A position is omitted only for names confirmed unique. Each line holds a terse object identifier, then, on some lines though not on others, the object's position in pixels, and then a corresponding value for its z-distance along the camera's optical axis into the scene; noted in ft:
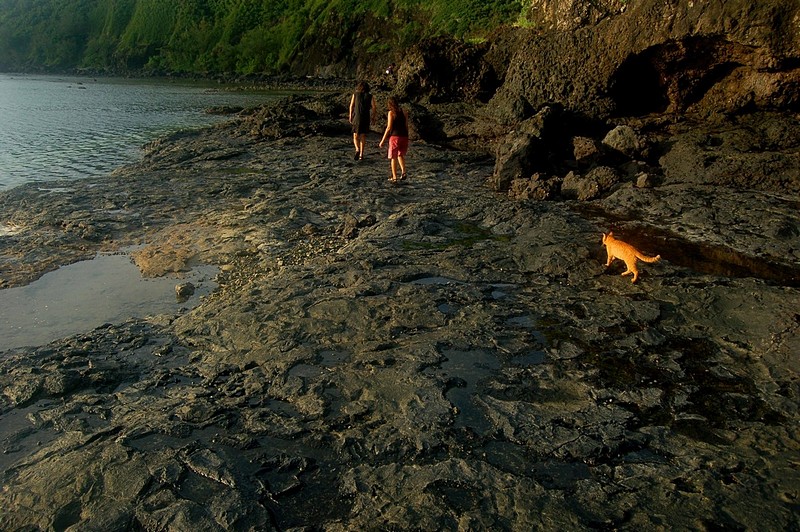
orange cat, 21.74
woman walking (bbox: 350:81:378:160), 49.55
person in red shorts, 42.32
